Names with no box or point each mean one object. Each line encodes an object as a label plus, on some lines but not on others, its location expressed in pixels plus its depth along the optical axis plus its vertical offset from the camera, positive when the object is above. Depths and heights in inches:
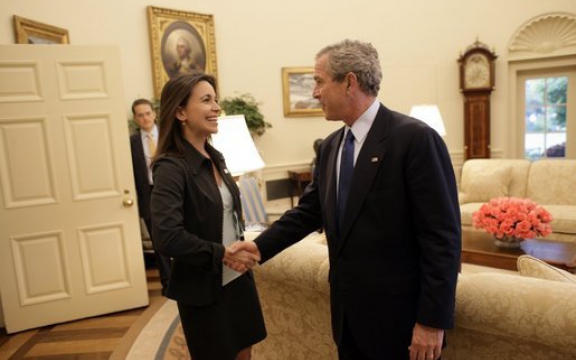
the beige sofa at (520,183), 182.7 -30.6
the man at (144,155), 146.4 -5.0
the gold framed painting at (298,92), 251.8 +22.7
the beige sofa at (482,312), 49.0 -24.9
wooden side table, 244.4 -29.3
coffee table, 118.7 -40.9
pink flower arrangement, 123.7 -30.7
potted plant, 220.4 +12.9
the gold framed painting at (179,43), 207.5 +48.3
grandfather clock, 251.1 +14.8
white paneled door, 117.3 -11.8
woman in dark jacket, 53.2 -11.6
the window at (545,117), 258.8 -1.7
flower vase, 130.8 -39.1
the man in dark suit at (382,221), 45.9 -11.1
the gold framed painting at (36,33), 147.3 +43.2
